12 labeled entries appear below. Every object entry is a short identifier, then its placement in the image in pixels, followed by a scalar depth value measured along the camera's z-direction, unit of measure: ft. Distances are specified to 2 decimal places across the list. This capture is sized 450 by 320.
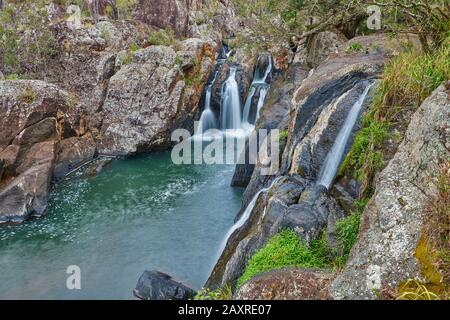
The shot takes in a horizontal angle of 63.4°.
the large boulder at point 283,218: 22.62
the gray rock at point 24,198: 45.24
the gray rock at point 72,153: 58.17
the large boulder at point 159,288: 28.86
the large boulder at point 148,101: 67.82
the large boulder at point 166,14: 98.84
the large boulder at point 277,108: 48.65
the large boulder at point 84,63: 71.46
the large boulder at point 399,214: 13.07
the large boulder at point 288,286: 15.03
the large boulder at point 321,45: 48.11
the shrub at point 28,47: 72.49
